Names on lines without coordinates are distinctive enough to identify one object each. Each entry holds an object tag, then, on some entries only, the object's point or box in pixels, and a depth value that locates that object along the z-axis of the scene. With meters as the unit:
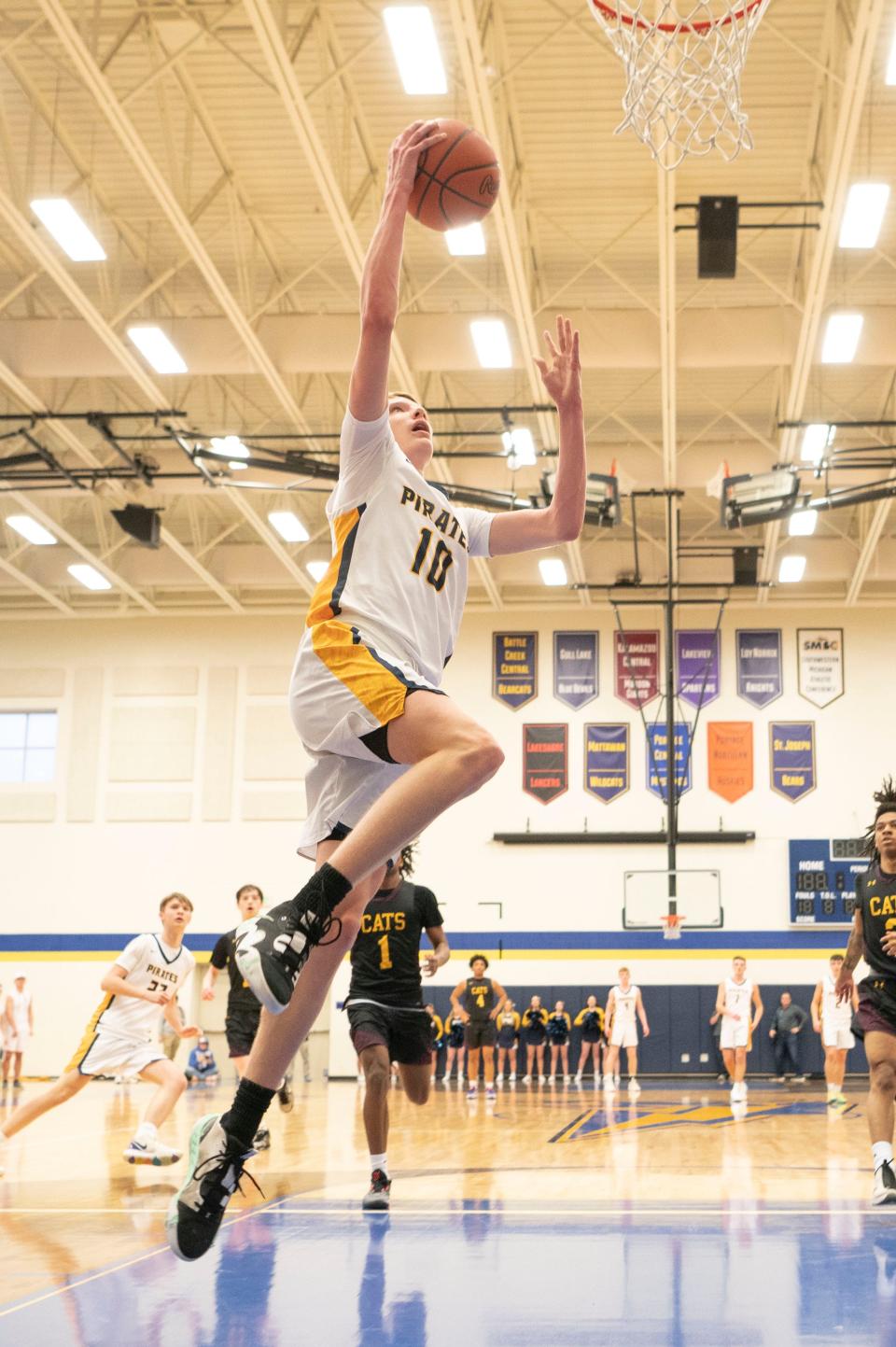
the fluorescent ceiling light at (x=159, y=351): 16.14
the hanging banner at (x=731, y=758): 24.73
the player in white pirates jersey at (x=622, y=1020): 21.61
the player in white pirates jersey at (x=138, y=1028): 8.82
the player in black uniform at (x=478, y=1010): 18.78
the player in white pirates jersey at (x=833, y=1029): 16.73
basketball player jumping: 3.23
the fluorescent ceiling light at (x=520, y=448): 17.83
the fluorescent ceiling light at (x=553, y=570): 23.08
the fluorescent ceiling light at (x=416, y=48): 11.25
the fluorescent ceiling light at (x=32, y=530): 22.30
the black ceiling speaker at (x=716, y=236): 13.82
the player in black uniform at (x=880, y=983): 7.09
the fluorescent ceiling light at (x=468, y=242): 14.41
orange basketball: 4.09
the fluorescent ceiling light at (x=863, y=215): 13.18
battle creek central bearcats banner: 25.80
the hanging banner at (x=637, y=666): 25.17
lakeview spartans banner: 25.17
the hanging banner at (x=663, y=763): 24.67
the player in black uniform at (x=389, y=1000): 7.31
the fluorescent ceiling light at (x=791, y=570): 22.95
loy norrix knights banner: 25.20
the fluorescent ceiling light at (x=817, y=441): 18.12
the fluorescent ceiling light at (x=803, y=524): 20.12
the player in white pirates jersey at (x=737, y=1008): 19.33
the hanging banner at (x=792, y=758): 24.69
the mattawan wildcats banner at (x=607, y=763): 24.92
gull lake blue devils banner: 25.50
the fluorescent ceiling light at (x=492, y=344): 16.08
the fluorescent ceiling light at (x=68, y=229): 13.84
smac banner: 25.16
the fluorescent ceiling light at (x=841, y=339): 15.68
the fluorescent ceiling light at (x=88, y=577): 24.47
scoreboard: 23.95
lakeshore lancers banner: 25.14
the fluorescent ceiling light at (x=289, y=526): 21.58
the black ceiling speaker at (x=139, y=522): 20.64
